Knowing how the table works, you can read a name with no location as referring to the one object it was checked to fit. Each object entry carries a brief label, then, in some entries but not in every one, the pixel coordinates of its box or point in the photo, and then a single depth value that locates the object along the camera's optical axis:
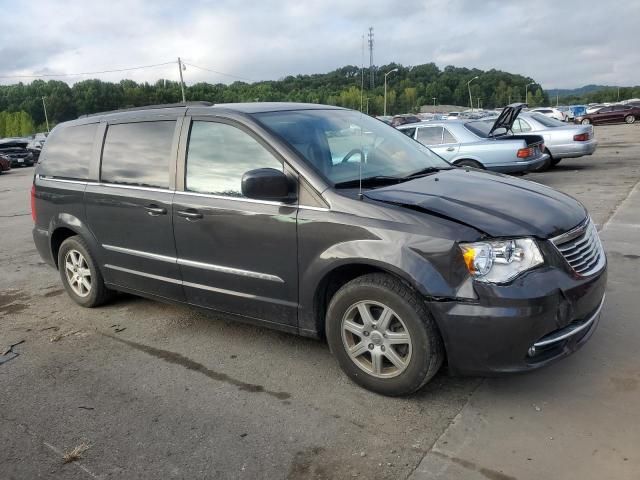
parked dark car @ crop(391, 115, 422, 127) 37.38
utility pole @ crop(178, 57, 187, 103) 63.85
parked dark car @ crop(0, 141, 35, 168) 30.52
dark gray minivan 2.99
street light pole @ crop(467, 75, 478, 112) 108.91
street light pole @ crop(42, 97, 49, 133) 85.99
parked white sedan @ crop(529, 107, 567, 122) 29.94
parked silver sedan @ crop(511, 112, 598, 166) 13.65
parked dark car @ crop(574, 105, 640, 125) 41.31
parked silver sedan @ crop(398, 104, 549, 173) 11.09
